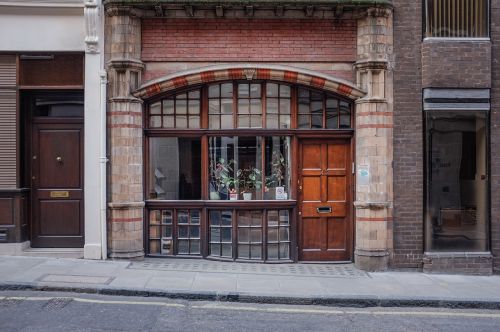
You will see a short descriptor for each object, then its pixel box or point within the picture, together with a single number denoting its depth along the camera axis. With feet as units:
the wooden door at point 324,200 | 36.22
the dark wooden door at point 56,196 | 35.58
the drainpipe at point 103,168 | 34.22
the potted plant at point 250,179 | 36.42
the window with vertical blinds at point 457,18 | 34.81
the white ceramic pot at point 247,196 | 36.29
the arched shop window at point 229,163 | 35.99
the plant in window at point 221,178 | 36.40
